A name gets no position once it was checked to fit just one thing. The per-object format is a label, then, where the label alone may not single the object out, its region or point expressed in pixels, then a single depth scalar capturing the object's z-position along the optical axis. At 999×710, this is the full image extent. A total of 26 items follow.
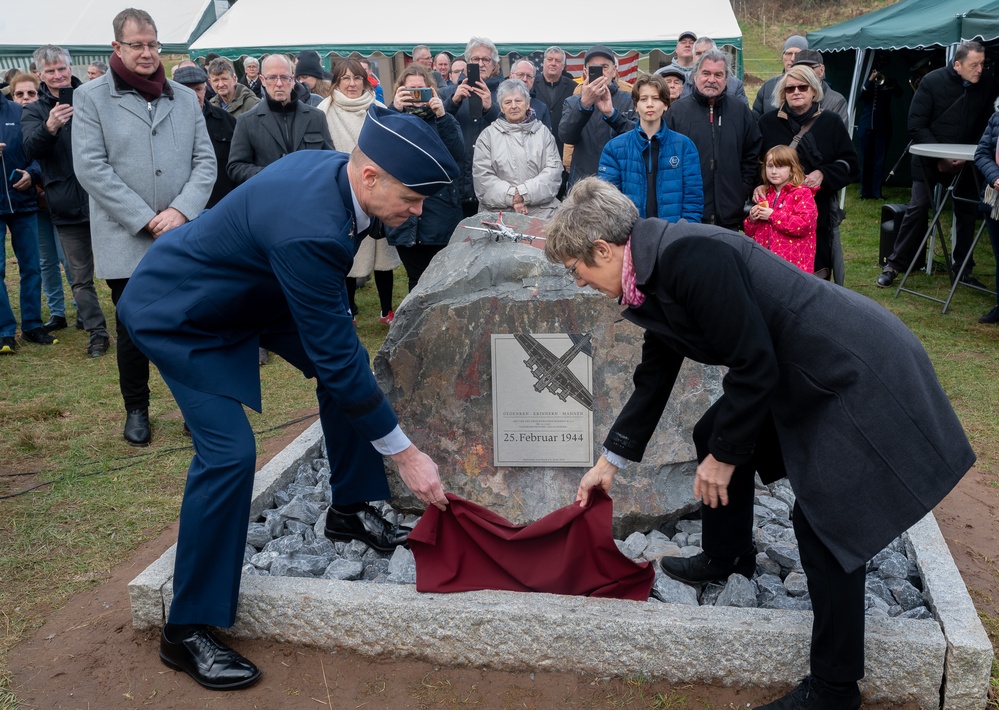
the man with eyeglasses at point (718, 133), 6.23
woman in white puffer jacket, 6.40
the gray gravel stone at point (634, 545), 3.82
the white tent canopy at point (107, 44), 16.89
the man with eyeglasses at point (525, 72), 8.03
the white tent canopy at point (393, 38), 12.71
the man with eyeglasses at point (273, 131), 6.30
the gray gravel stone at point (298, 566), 3.59
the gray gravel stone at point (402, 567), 3.61
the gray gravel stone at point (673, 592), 3.38
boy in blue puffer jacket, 5.69
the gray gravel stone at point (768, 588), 3.42
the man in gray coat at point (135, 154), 4.68
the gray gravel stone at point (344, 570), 3.60
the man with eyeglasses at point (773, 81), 8.37
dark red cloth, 3.22
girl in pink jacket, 6.14
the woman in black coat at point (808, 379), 2.42
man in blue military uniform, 2.86
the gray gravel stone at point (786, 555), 3.63
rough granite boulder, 3.94
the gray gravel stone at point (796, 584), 3.45
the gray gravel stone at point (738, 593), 3.37
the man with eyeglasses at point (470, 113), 7.04
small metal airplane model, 4.22
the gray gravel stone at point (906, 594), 3.30
